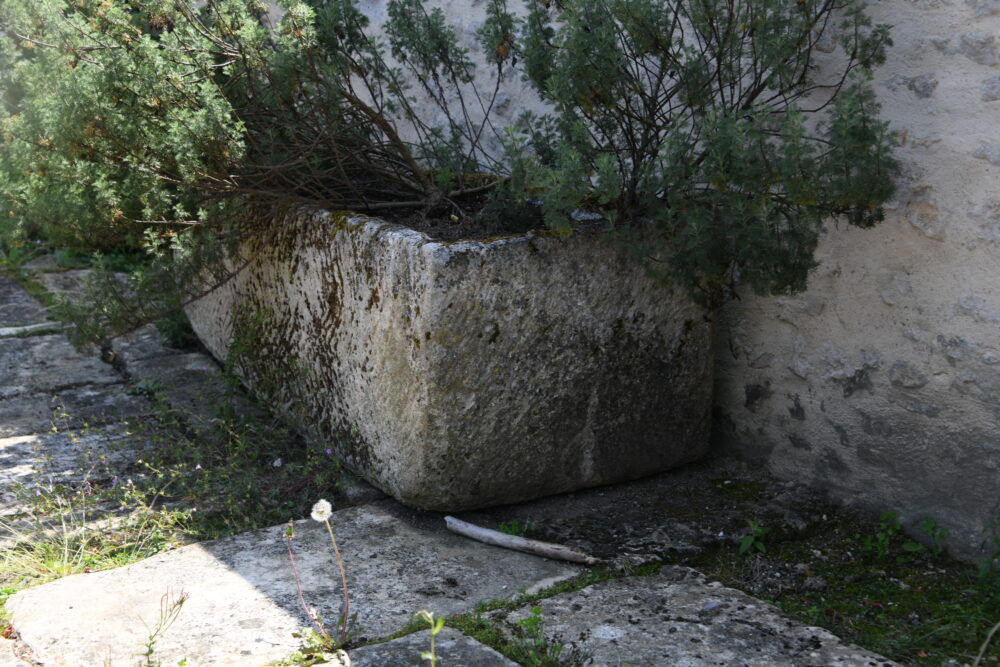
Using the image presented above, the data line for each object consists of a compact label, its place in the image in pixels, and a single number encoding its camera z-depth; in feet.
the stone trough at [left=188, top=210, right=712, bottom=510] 8.44
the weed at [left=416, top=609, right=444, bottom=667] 5.42
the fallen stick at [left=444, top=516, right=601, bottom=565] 8.20
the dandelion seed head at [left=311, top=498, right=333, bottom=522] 6.70
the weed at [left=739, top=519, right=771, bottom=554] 8.40
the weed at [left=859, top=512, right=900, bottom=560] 8.25
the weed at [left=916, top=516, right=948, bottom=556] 8.09
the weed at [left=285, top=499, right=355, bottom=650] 6.65
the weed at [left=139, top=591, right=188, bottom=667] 6.30
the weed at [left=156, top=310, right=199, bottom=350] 13.75
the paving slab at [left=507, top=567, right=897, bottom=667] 6.58
